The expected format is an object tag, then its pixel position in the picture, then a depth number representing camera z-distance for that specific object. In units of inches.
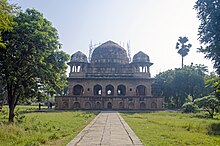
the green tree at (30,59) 493.4
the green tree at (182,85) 1627.7
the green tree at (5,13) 316.8
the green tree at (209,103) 875.4
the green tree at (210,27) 470.0
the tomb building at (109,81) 1466.5
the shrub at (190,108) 1133.7
